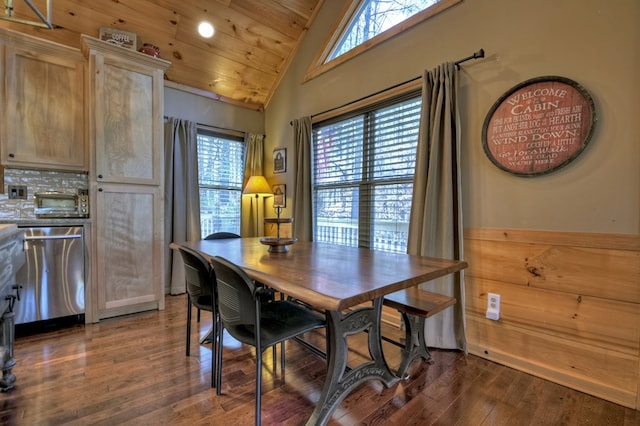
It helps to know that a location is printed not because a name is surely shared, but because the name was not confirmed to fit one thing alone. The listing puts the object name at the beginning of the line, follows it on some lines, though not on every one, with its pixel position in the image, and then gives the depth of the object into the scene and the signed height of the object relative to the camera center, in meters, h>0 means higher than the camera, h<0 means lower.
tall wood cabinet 2.49 +0.29
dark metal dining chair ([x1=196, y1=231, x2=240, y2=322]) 2.64 -0.27
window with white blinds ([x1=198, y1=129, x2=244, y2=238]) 3.71 +0.37
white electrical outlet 1.97 -0.68
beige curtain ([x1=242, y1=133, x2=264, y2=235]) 4.01 +0.66
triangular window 2.43 +1.76
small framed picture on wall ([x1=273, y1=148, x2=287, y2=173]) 3.82 +0.64
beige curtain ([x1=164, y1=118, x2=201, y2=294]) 3.33 +0.19
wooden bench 1.64 -0.58
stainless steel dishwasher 2.24 -0.55
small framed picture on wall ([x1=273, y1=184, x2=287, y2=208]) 3.80 +0.14
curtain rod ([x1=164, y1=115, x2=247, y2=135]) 3.37 +1.04
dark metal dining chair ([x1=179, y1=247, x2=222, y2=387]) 1.69 -0.48
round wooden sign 1.66 +0.51
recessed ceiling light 3.06 +1.92
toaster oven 2.54 +0.02
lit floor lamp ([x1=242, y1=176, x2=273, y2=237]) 3.61 +0.26
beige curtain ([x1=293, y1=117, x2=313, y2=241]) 3.36 +0.24
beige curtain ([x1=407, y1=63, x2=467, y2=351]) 2.08 +0.12
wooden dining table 1.04 -0.29
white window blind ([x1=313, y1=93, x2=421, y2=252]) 2.56 +0.33
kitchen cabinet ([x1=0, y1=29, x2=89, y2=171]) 2.27 +0.85
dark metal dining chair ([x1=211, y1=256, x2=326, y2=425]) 1.28 -0.59
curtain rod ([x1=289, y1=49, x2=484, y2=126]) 2.01 +1.07
